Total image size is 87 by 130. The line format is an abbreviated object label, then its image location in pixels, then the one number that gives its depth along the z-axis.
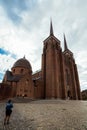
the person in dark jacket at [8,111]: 4.92
